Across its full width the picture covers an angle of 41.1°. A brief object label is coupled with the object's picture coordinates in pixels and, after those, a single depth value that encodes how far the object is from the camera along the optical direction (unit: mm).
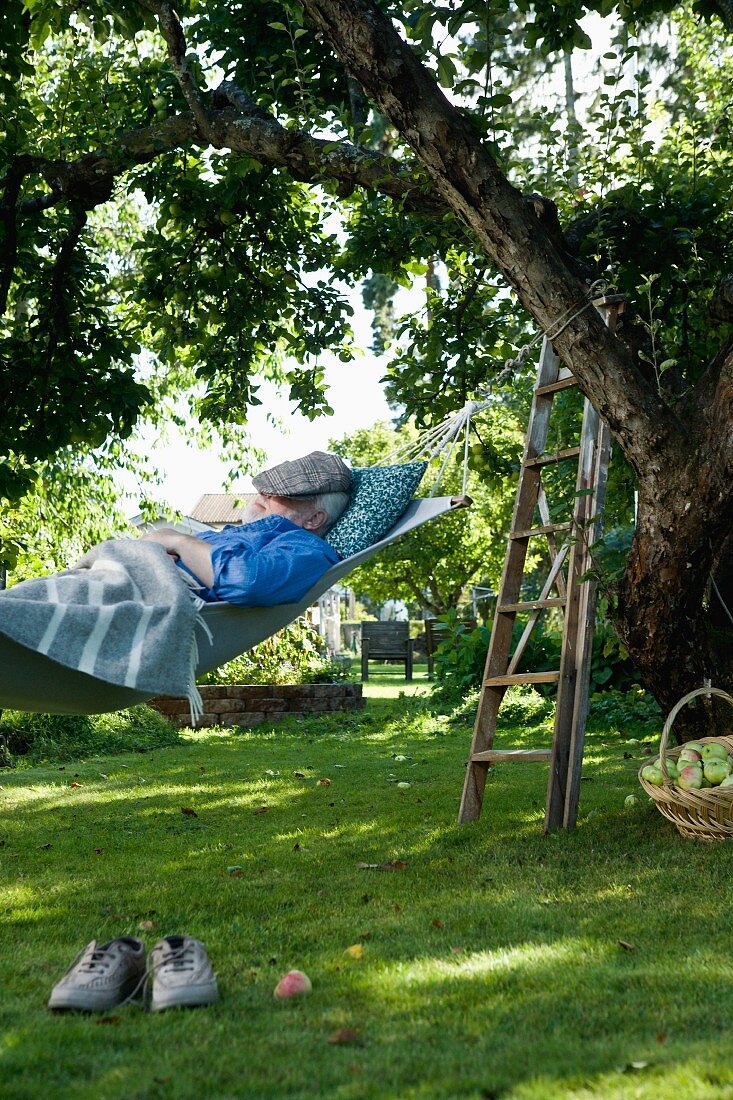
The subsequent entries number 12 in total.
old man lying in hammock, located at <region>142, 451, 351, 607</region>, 3055
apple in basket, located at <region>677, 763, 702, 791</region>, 3213
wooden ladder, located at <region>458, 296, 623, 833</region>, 3512
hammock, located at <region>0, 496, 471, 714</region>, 2625
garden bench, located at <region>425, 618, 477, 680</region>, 15898
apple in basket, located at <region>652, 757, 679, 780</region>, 3332
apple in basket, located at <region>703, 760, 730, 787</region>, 3176
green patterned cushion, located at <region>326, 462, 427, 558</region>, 3465
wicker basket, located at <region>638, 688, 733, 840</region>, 3170
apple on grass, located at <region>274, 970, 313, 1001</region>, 2021
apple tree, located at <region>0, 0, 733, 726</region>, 3332
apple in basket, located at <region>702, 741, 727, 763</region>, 3242
